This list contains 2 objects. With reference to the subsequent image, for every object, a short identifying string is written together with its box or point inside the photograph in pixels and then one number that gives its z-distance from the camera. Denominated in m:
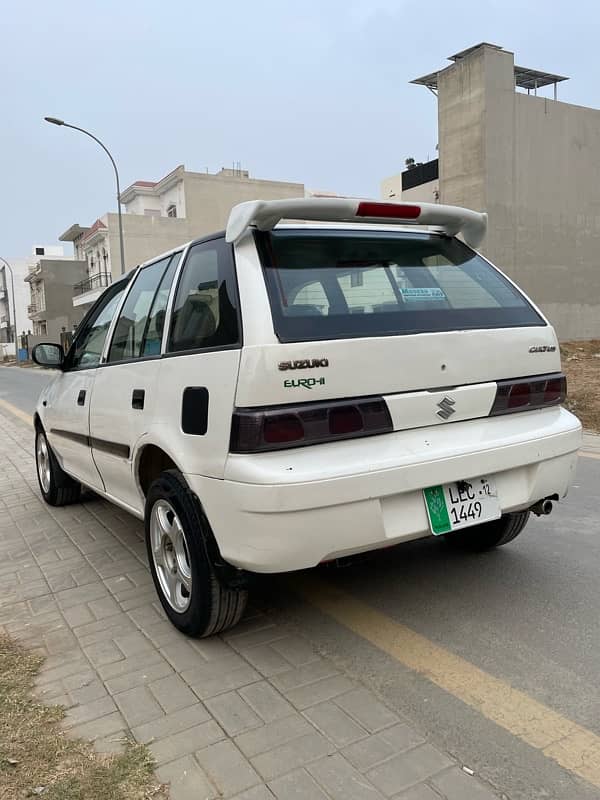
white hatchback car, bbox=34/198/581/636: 2.54
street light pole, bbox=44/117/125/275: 22.38
